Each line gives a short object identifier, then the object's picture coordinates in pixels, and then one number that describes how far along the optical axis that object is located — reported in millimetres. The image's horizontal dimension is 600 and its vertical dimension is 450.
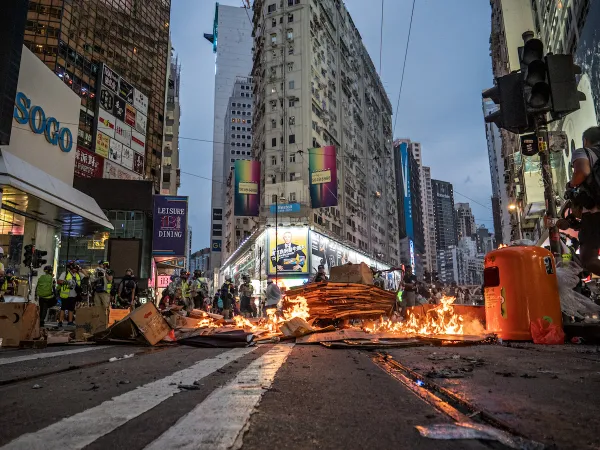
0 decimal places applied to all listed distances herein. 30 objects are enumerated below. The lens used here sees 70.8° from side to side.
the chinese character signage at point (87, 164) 34616
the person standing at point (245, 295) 21458
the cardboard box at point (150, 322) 7078
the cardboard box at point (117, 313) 11367
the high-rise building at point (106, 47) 45438
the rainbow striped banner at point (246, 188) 39156
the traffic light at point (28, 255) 14500
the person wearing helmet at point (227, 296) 20484
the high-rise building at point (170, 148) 71500
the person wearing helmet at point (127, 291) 13805
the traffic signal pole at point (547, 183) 6867
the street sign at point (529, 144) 7129
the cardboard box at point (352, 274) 10898
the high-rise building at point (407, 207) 119562
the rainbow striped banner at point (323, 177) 37219
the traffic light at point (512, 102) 6633
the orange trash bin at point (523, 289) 6191
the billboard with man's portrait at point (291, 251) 44312
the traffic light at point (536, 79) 6344
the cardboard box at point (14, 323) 6734
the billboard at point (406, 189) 122688
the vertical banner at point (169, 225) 30188
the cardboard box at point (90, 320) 8625
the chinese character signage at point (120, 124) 46034
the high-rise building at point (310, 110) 55688
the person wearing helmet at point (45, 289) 12367
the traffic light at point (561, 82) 6164
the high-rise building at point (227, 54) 146000
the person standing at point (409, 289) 13188
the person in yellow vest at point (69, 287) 12359
